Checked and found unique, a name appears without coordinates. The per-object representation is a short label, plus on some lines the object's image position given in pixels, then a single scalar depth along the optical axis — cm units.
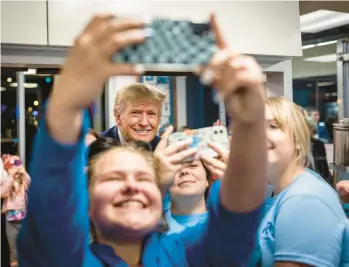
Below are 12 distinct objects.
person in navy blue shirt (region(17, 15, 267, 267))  59
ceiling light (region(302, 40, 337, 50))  320
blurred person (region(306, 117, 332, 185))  337
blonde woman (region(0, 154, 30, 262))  262
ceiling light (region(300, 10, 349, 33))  262
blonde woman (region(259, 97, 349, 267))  110
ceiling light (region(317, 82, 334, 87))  492
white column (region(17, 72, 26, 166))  451
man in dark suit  172
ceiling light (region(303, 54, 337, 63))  402
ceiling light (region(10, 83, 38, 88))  450
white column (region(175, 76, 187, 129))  488
